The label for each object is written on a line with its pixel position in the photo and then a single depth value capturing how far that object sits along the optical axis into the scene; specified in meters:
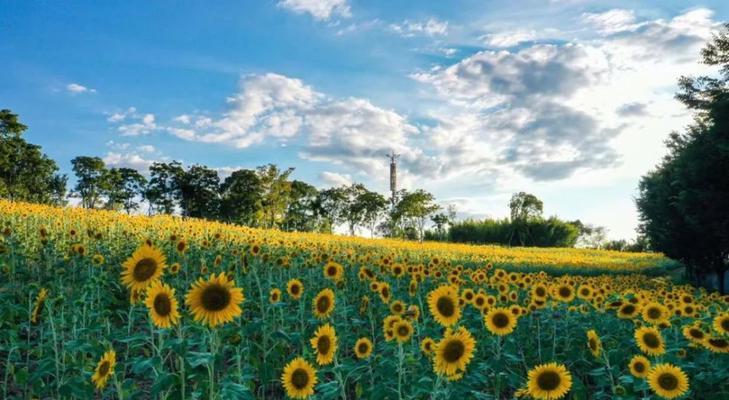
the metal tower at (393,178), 52.28
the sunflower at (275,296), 4.34
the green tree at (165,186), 56.65
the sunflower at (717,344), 3.82
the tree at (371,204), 54.34
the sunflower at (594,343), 3.82
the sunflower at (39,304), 4.01
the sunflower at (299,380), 2.76
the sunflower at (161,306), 2.54
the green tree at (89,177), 64.25
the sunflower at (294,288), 4.45
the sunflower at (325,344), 3.01
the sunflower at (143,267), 2.70
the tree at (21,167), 48.22
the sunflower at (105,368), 2.72
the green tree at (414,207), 47.41
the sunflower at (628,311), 4.84
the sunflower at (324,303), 3.62
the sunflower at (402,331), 3.21
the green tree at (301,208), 58.28
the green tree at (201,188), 54.62
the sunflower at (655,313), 4.63
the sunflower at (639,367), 3.41
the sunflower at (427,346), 3.38
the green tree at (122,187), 67.38
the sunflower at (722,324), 4.16
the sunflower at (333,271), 5.28
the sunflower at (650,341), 3.65
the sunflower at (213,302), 2.50
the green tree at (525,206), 50.81
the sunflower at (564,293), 5.43
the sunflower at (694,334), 4.10
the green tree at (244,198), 49.97
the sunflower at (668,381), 3.17
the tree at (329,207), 57.09
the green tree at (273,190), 50.53
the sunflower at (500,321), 3.76
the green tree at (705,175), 13.06
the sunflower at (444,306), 3.43
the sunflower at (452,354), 2.76
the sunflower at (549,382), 2.91
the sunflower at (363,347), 3.35
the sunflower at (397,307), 4.17
